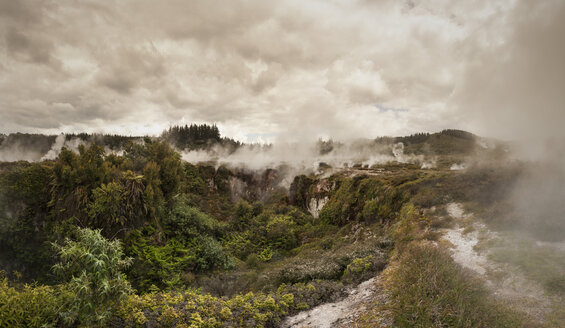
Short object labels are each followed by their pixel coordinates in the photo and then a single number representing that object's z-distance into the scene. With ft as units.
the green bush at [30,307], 13.34
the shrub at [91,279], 13.94
